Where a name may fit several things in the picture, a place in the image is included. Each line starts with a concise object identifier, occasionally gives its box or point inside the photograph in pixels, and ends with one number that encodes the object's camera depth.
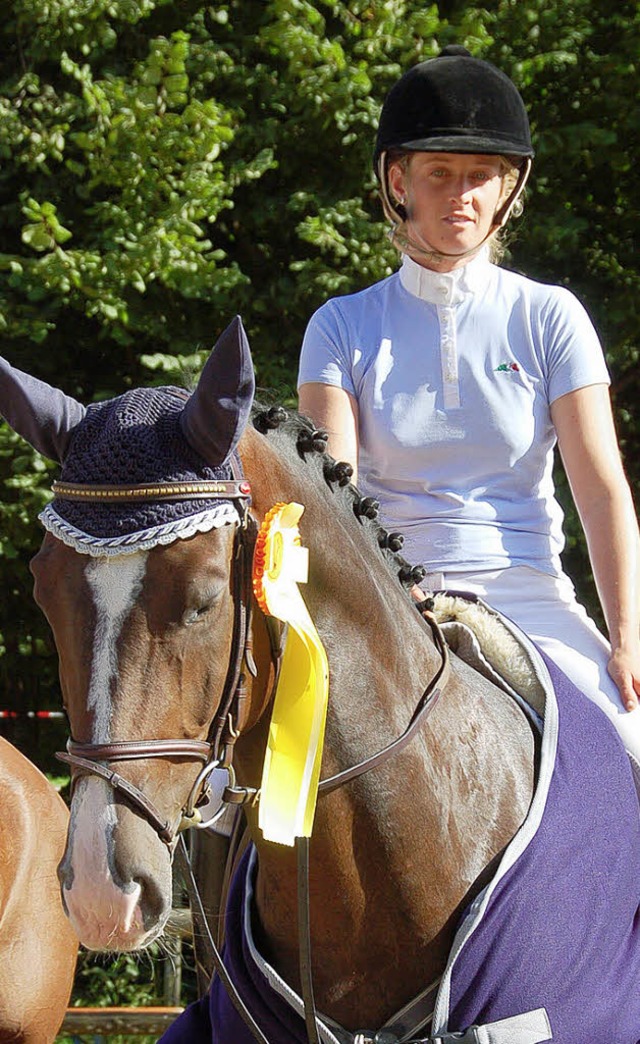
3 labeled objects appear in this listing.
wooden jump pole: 9.55
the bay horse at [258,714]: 3.62
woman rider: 5.42
